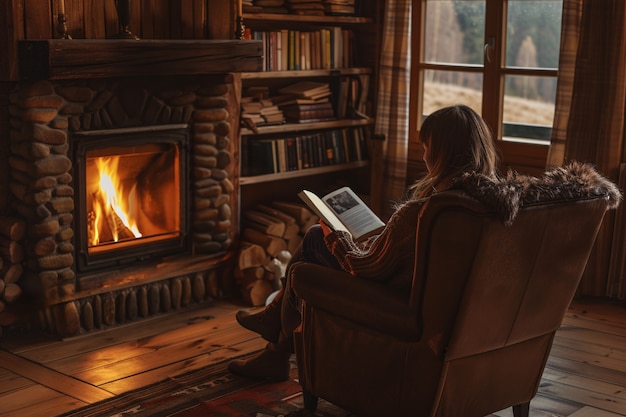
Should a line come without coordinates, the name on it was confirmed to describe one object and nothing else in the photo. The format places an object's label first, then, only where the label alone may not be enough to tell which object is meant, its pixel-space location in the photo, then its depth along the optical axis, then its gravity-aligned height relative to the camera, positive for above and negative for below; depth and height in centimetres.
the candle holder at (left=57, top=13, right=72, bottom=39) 387 -4
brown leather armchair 270 -90
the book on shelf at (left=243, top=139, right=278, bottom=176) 507 -76
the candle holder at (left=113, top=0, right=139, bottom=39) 407 +0
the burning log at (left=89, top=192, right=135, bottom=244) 435 -99
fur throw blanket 263 -49
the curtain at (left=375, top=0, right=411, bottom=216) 540 -46
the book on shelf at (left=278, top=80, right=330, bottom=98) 521 -40
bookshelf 506 -43
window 509 -23
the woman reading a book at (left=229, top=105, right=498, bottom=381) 290 -51
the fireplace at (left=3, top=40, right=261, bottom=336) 397 -75
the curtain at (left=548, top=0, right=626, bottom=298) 461 -41
